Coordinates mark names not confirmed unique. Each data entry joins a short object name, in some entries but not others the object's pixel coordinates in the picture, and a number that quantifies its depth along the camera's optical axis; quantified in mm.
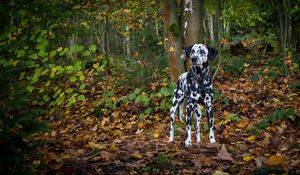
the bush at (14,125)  3588
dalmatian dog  6836
